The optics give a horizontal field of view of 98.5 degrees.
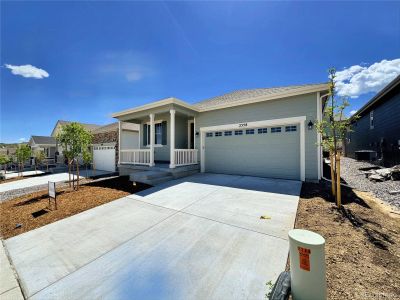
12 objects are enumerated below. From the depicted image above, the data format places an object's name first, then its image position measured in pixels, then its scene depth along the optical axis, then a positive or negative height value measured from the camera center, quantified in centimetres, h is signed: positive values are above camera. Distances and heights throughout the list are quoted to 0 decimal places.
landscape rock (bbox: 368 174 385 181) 773 -123
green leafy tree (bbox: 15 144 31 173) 1416 -14
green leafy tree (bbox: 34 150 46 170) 1589 -43
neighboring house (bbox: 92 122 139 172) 1499 +59
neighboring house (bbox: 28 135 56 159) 2522 +107
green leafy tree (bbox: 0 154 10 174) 1338 -67
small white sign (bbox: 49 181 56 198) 517 -119
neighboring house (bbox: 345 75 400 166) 1005 +191
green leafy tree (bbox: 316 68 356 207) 471 +80
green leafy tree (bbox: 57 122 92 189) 773 +55
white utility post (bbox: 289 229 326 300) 164 -113
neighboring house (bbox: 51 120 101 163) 2216 +284
